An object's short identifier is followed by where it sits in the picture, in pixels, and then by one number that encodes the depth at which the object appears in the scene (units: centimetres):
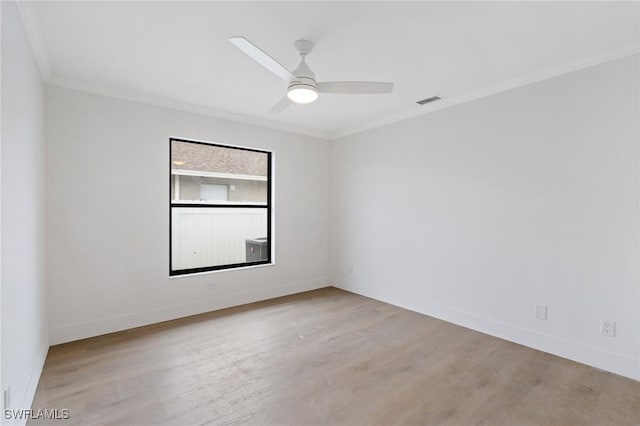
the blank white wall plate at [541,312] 290
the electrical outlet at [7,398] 156
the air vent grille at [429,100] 353
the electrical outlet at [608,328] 252
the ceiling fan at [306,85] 217
